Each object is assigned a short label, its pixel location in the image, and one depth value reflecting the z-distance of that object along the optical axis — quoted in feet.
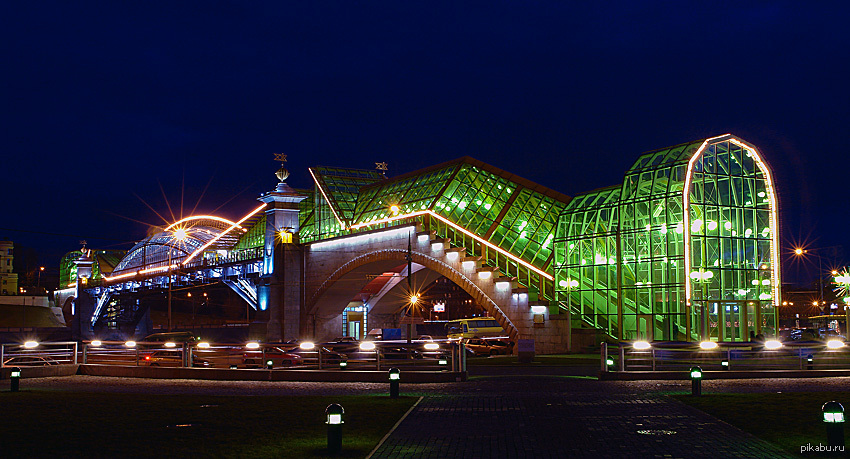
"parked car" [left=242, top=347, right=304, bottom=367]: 111.86
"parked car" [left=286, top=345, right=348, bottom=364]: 95.13
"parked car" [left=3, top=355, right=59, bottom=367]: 105.89
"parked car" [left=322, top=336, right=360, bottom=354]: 91.25
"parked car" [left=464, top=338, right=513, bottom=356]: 164.76
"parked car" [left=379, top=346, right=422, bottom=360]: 141.25
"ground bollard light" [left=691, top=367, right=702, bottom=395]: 67.72
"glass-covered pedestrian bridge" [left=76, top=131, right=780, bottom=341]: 149.79
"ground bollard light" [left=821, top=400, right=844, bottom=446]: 36.99
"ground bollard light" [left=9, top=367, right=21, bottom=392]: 80.38
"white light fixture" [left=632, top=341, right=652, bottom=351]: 89.04
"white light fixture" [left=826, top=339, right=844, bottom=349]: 112.47
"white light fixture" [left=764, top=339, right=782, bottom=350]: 107.26
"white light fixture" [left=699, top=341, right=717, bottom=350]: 109.50
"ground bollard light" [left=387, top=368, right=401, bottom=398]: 68.80
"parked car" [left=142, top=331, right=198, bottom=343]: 168.86
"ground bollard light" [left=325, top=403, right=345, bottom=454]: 40.78
